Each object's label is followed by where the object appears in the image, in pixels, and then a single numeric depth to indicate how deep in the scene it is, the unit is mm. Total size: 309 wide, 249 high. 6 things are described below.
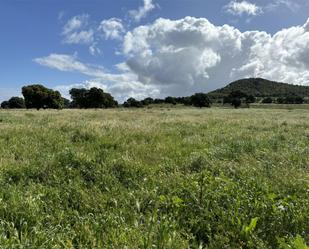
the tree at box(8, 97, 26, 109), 125438
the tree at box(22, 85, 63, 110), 66000
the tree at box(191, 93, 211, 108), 104438
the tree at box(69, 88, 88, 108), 91812
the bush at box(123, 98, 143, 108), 118312
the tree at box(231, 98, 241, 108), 105688
